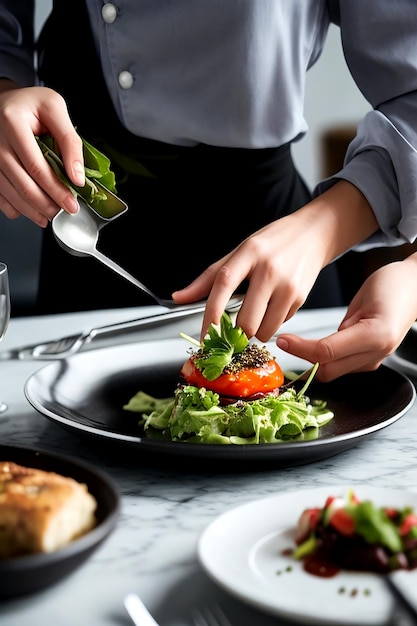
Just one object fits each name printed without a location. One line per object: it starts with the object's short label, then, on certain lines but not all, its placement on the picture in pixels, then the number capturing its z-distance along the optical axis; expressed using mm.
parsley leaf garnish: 1039
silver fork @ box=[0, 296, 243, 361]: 1203
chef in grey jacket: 1083
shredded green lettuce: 993
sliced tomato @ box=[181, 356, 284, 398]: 1047
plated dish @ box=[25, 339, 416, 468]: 930
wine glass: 1039
